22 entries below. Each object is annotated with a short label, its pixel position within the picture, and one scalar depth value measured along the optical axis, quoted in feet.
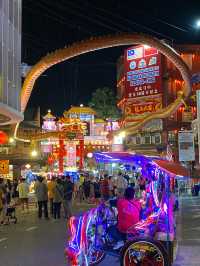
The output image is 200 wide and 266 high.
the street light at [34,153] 165.68
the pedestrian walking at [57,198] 68.49
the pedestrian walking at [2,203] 58.18
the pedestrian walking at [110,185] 87.11
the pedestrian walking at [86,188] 110.02
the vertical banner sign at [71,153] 162.91
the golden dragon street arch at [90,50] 80.84
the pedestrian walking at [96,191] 102.84
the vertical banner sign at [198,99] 46.69
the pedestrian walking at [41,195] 70.74
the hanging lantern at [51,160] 168.21
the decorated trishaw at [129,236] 28.84
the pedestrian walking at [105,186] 85.35
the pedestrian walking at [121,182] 84.77
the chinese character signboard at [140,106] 165.27
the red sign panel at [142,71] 164.04
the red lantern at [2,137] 79.71
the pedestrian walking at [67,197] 68.48
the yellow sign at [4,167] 83.20
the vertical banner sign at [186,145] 44.52
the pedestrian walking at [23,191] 80.91
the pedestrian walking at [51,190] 71.56
